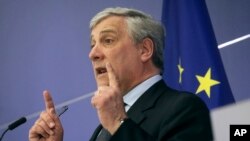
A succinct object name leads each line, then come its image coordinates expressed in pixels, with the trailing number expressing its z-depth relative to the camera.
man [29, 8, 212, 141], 4.21
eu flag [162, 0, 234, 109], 5.16
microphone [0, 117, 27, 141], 4.71
